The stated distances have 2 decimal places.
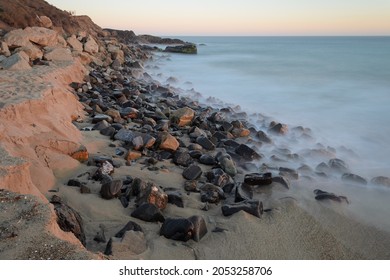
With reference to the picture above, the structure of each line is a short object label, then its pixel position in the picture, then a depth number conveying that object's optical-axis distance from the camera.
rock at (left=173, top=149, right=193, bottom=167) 4.64
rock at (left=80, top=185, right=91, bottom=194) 3.43
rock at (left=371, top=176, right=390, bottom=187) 4.60
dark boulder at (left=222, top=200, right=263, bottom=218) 3.39
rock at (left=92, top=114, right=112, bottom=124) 5.77
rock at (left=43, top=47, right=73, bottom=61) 9.52
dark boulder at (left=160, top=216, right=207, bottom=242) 2.90
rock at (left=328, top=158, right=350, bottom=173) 5.13
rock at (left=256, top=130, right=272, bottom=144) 6.44
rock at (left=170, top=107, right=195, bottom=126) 6.62
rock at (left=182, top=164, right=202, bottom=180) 4.22
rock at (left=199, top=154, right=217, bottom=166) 4.75
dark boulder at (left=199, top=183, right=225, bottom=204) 3.68
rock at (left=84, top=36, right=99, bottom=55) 13.82
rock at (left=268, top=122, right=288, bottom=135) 7.09
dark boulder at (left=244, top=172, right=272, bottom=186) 4.24
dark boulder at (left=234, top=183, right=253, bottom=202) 3.78
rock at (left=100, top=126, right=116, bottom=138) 5.32
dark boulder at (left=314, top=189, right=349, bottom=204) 4.01
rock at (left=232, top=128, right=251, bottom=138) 6.48
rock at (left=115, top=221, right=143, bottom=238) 2.84
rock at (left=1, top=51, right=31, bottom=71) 7.13
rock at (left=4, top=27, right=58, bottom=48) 9.45
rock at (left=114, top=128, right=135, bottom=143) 5.09
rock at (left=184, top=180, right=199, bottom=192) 3.89
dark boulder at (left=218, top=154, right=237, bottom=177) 4.58
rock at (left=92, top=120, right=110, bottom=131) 5.48
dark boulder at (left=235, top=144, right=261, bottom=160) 5.30
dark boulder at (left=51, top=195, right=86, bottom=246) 2.61
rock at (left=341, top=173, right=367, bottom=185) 4.69
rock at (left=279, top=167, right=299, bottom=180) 4.71
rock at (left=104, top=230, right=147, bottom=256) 2.60
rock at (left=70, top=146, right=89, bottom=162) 4.14
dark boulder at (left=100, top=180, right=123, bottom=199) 3.42
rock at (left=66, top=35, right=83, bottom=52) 12.84
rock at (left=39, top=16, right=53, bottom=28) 13.47
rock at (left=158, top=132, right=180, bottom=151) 4.97
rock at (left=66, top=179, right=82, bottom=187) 3.52
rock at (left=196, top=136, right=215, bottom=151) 5.43
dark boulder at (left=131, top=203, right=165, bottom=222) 3.14
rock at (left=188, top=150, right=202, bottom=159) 4.95
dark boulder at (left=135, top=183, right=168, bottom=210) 3.36
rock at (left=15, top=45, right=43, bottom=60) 8.97
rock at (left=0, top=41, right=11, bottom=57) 8.47
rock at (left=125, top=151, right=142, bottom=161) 4.54
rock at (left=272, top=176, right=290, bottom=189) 4.30
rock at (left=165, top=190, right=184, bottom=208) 3.49
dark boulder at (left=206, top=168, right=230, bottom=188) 4.12
